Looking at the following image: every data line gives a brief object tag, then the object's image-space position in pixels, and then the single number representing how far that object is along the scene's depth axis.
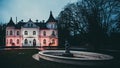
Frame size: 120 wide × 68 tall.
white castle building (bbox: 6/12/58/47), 26.99
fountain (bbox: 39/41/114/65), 6.93
